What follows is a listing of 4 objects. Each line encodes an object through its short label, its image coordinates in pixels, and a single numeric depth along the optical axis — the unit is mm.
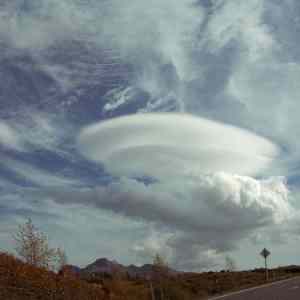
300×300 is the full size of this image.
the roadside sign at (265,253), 55531
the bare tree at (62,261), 40694
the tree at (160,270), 51844
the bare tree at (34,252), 37238
